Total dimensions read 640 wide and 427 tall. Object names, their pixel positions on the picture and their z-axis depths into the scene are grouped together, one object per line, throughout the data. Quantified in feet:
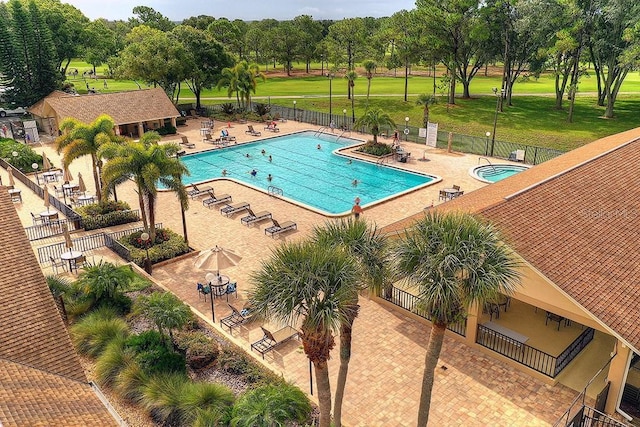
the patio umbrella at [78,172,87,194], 89.71
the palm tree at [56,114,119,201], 81.76
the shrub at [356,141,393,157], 124.16
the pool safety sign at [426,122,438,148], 128.98
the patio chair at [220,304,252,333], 53.98
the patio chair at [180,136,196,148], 136.46
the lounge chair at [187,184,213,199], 95.86
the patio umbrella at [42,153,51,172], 107.24
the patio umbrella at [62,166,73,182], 98.45
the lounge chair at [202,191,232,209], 91.15
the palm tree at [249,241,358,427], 27.61
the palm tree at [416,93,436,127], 139.54
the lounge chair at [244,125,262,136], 148.77
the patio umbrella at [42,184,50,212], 78.74
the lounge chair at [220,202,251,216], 86.17
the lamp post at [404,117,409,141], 135.66
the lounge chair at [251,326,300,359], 49.19
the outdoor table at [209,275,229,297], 58.75
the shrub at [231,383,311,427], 35.73
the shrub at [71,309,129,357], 47.42
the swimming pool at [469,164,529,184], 108.91
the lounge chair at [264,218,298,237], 77.66
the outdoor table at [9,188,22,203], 89.66
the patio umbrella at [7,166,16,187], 93.43
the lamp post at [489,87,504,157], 115.26
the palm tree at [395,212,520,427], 28.04
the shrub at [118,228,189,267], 68.39
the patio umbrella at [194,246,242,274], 55.21
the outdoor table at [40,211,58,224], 77.67
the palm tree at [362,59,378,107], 178.29
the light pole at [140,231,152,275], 65.36
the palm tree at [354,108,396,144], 123.65
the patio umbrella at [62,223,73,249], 65.16
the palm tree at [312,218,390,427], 31.58
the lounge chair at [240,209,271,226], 81.92
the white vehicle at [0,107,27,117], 174.19
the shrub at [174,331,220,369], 46.26
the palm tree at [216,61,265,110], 167.73
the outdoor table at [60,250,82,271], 62.69
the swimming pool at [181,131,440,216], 101.91
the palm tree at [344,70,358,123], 173.78
